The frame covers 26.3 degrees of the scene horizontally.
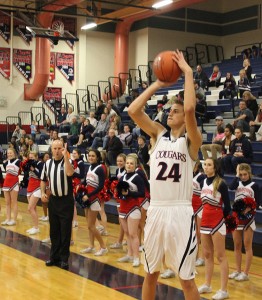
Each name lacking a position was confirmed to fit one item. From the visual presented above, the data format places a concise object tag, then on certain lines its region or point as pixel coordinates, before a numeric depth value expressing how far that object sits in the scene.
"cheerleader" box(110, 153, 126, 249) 8.34
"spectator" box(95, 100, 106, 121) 17.45
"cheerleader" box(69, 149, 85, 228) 8.68
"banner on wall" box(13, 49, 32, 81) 21.50
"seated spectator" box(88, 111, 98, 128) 16.84
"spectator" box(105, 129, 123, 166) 13.22
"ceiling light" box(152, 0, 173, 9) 15.89
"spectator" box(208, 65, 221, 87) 16.79
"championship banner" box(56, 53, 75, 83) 22.31
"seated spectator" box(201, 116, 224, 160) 9.83
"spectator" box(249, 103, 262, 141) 11.39
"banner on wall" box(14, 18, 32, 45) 21.34
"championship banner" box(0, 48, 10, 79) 21.28
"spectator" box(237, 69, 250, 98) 13.64
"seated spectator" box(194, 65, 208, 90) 16.53
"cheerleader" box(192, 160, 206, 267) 7.17
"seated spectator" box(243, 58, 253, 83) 14.48
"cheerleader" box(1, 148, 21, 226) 10.33
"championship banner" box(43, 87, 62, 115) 22.06
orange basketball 3.71
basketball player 3.75
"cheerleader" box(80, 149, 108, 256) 7.71
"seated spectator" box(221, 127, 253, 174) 9.94
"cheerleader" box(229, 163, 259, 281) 6.51
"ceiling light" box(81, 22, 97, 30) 19.36
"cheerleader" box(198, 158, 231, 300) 5.87
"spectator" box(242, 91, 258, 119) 12.14
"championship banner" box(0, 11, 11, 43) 21.17
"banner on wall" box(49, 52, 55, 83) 22.23
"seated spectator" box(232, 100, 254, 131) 11.16
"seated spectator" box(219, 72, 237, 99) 14.46
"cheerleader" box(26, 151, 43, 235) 9.62
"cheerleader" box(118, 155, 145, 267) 7.25
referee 6.94
